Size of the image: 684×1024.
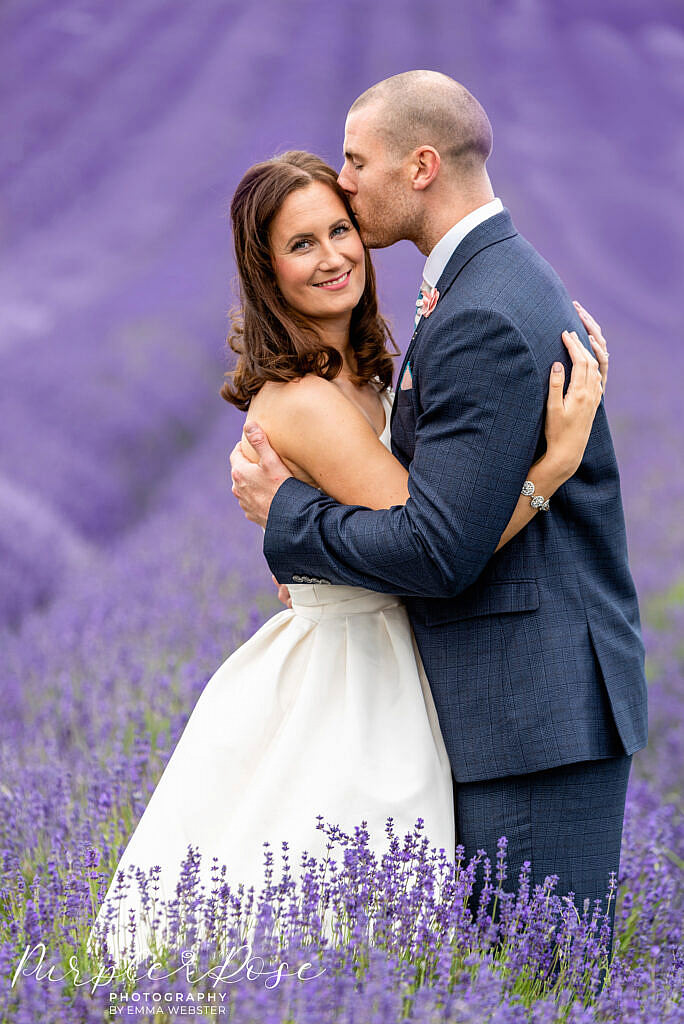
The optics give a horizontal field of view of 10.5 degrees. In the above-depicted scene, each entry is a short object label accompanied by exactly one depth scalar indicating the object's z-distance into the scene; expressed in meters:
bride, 4.83
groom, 4.72
